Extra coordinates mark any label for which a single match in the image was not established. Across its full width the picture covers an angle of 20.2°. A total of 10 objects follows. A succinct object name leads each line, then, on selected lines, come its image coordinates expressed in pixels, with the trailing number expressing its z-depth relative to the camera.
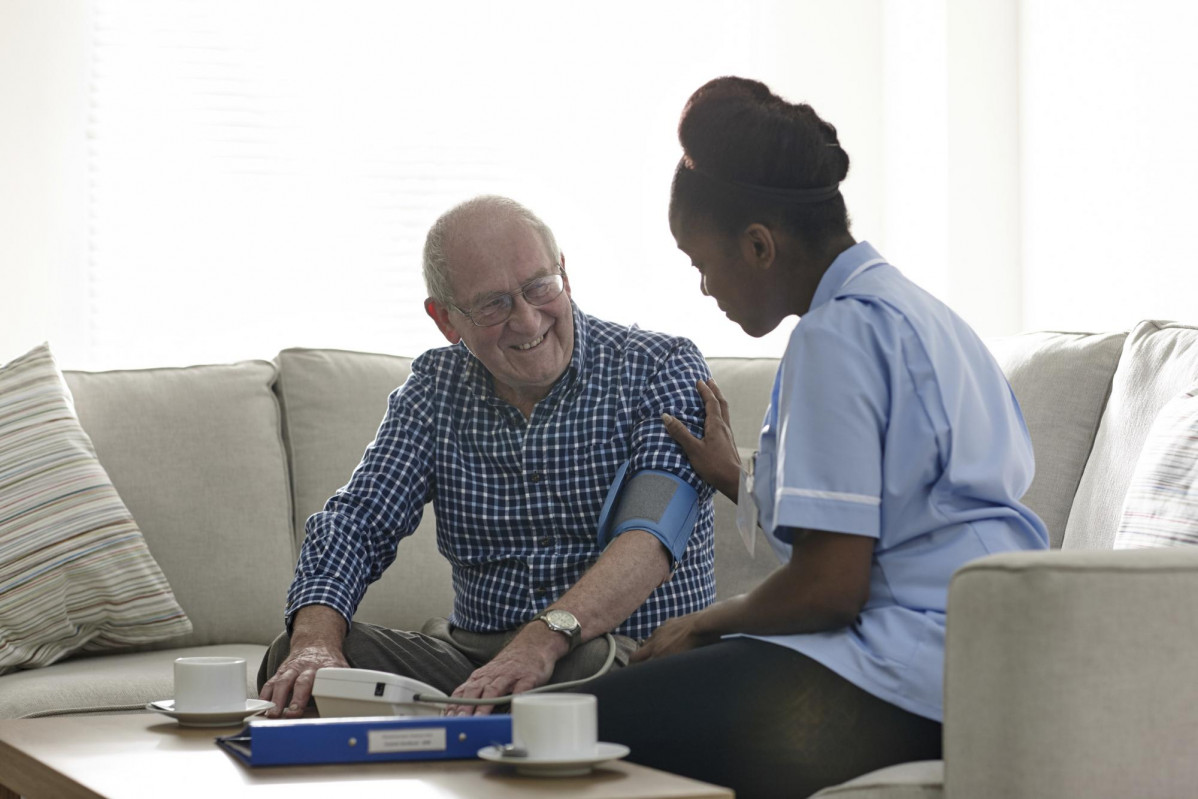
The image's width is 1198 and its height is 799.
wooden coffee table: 4.10
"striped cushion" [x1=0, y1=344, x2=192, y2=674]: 5.57
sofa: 4.20
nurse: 4.40
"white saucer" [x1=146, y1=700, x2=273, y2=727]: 4.56
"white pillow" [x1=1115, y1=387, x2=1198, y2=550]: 4.94
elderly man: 5.11
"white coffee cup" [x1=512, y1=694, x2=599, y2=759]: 4.15
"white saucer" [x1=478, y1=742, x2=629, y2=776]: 4.14
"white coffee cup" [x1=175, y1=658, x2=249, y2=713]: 4.58
